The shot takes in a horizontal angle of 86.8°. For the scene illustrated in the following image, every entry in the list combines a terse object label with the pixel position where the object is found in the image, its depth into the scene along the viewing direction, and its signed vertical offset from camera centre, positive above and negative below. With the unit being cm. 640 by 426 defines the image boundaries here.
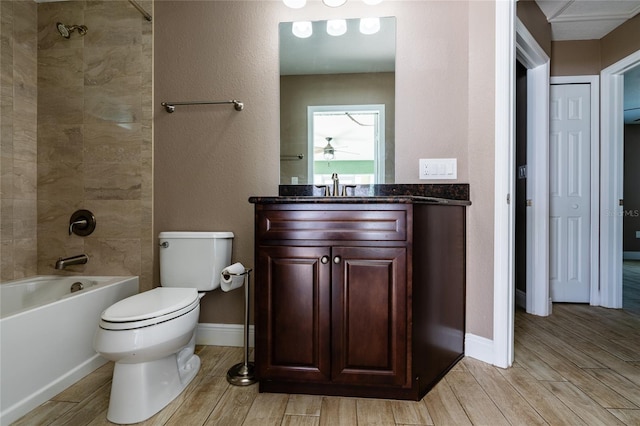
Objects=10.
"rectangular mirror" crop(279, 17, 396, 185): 197 +64
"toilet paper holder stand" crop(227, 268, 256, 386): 158 -79
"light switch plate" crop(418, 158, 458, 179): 191 +24
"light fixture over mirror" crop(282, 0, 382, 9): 191 +118
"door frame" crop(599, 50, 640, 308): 271 +22
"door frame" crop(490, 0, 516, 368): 169 +14
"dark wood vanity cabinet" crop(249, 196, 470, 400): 138 -36
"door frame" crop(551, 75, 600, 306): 276 +28
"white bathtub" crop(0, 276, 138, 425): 132 -58
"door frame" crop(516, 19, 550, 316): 256 +20
